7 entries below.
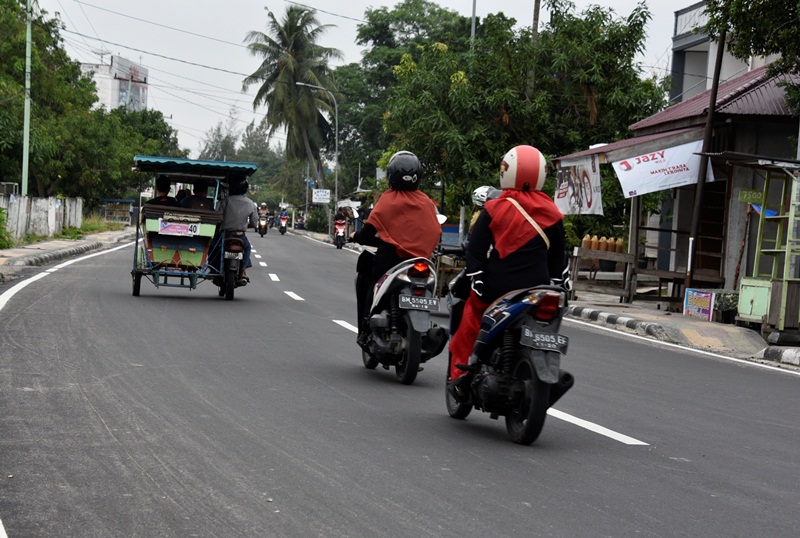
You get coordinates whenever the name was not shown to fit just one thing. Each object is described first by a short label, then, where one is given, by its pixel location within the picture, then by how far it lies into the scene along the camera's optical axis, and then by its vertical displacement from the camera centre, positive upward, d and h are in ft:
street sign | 218.93 -0.45
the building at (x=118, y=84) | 442.50 +42.31
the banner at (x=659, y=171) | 62.54 +2.61
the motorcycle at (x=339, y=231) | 138.54 -4.85
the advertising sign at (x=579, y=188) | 69.31 +1.53
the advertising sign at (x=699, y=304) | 57.38 -4.54
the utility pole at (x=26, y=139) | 113.88 +3.86
